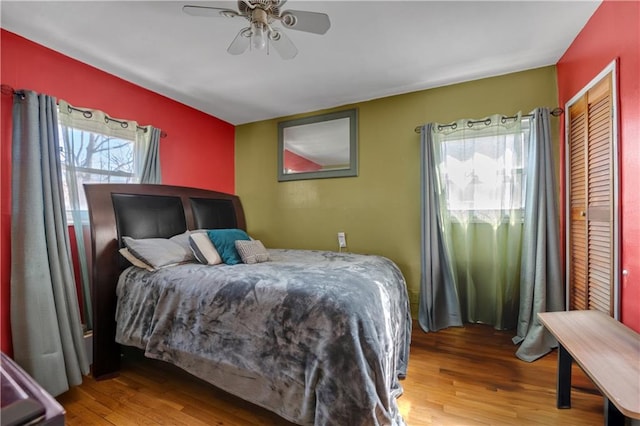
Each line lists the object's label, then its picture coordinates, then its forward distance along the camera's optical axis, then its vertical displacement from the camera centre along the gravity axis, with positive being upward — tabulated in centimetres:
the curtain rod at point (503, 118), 228 +79
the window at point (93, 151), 207 +52
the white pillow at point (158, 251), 199 -30
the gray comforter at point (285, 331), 125 -66
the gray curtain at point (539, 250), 212 -34
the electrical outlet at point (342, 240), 313 -34
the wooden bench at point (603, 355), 99 -65
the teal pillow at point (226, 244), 218 -27
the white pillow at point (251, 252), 218 -34
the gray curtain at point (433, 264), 256 -52
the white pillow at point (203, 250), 212 -31
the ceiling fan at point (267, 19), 143 +103
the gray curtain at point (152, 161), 259 +49
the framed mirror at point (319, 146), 311 +76
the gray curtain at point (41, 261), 170 -31
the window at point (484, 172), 238 +33
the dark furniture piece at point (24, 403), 53 -39
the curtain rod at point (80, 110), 176 +79
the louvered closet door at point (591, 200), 167 +5
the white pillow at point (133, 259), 200 -35
